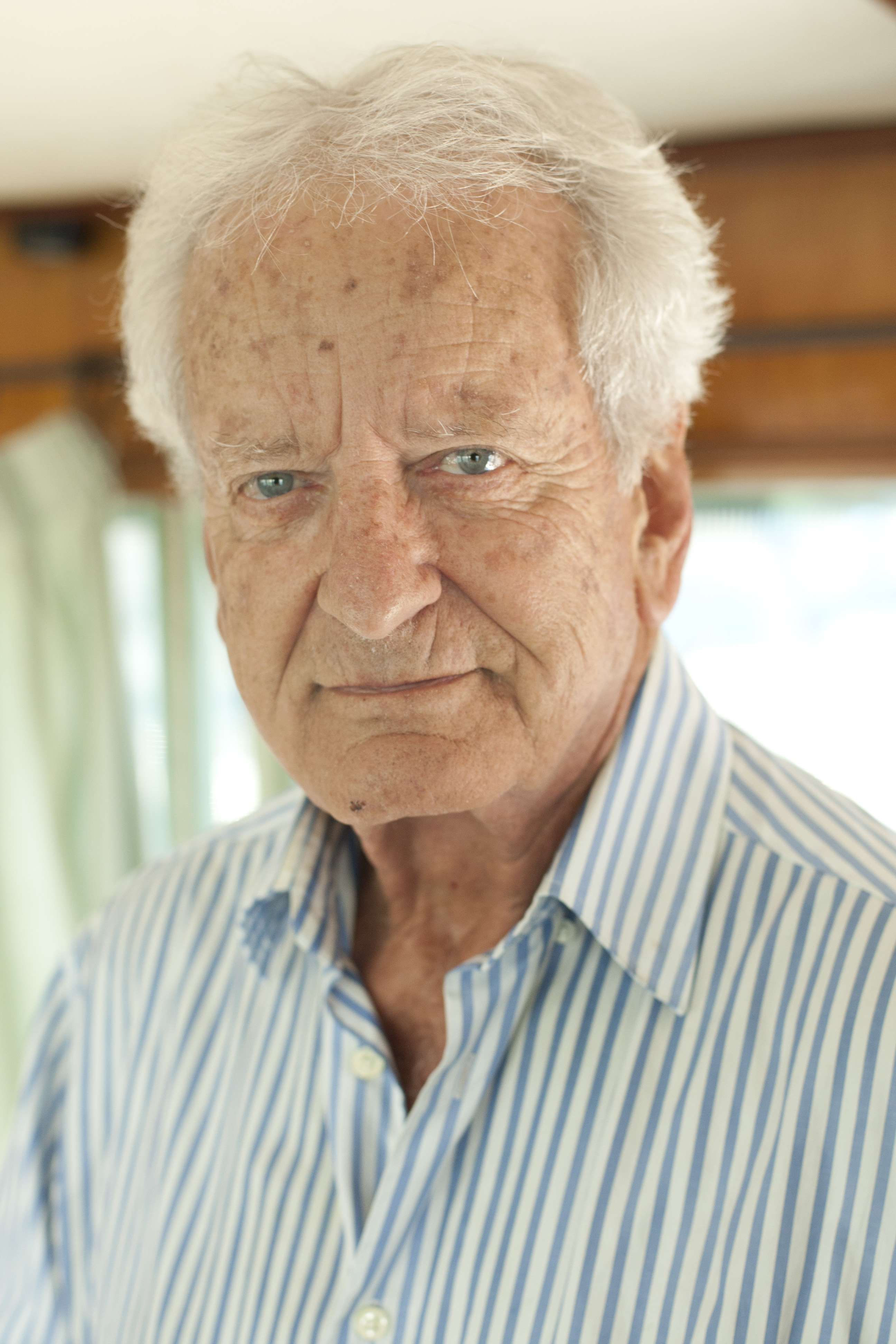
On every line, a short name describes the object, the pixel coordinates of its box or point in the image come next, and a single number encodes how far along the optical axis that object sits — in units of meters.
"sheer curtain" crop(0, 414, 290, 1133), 2.33
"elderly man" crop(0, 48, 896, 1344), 0.78
